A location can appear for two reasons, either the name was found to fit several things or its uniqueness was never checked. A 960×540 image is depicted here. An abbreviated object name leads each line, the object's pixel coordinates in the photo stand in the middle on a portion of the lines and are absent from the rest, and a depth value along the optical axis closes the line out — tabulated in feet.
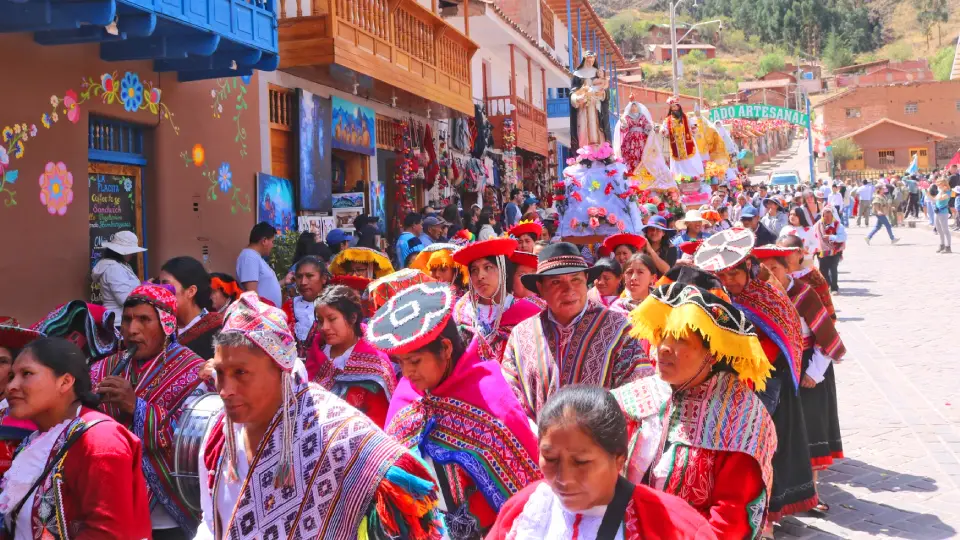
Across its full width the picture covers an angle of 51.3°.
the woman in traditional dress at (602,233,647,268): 27.32
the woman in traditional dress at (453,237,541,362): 19.03
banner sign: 136.05
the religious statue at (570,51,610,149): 48.32
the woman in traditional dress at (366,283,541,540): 11.12
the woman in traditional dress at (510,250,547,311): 20.66
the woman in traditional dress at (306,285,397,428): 15.90
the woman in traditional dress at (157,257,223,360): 16.72
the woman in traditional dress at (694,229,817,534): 18.11
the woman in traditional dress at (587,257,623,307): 23.22
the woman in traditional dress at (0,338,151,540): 10.59
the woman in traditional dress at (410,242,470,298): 22.91
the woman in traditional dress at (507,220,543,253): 28.55
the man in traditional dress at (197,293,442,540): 9.58
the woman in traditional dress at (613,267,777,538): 11.39
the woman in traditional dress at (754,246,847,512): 21.42
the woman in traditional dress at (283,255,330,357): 22.53
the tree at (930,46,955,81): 353.72
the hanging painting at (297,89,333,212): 43.57
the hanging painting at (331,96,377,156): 48.08
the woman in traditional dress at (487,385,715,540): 8.39
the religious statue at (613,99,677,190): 47.29
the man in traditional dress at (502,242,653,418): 14.84
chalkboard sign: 29.96
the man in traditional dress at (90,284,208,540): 13.12
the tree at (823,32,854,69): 431.02
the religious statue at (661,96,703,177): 53.21
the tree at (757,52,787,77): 392.47
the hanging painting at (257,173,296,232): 39.75
